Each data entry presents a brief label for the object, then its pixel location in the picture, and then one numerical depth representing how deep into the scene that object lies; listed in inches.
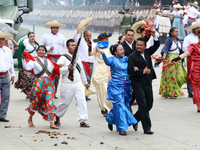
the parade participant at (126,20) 1831.2
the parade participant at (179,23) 1817.0
